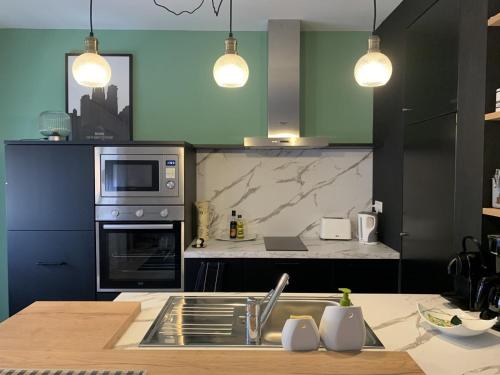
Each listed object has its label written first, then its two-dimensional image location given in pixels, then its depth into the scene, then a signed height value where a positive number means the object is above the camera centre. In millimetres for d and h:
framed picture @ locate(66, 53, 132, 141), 3375 +621
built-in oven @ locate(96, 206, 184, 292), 2865 -502
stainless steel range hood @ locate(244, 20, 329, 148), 3250 +730
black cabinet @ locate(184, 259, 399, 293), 2836 -664
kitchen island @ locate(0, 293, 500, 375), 1178 -547
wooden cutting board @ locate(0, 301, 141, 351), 1318 -537
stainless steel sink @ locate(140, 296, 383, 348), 1415 -567
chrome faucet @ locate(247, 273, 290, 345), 1405 -476
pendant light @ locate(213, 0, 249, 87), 1748 +478
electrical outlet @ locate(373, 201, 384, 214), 3238 -223
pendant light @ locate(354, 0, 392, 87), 1675 +470
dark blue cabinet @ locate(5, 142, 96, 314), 2861 -196
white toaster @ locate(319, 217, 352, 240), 3309 -408
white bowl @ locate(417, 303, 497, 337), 1397 -518
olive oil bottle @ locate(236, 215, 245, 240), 3385 -432
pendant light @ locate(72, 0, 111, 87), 1650 +454
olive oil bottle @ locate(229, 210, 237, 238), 3355 -412
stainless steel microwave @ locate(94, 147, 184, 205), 2863 +19
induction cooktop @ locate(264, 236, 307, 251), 2926 -498
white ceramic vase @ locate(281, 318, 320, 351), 1271 -493
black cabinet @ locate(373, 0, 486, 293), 1895 +266
